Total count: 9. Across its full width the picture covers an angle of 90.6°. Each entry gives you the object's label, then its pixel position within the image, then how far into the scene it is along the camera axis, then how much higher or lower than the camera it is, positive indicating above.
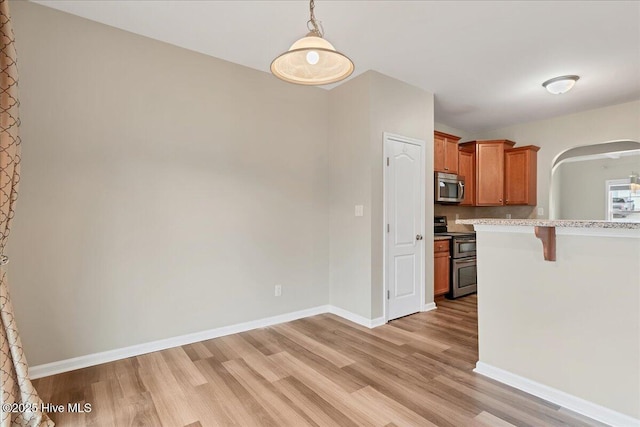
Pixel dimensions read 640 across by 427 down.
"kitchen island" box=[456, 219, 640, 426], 1.83 -0.64
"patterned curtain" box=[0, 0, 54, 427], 1.78 -0.28
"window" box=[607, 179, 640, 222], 5.15 +0.21
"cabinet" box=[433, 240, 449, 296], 4.47 -0.76
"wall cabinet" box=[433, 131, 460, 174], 4.85 +0.97
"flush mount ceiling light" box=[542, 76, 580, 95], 3.61 +1.50
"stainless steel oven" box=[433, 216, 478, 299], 4.68 -0.77
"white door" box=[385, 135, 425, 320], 3.68 -0.13
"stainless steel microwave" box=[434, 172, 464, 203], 4.80 +0.42
